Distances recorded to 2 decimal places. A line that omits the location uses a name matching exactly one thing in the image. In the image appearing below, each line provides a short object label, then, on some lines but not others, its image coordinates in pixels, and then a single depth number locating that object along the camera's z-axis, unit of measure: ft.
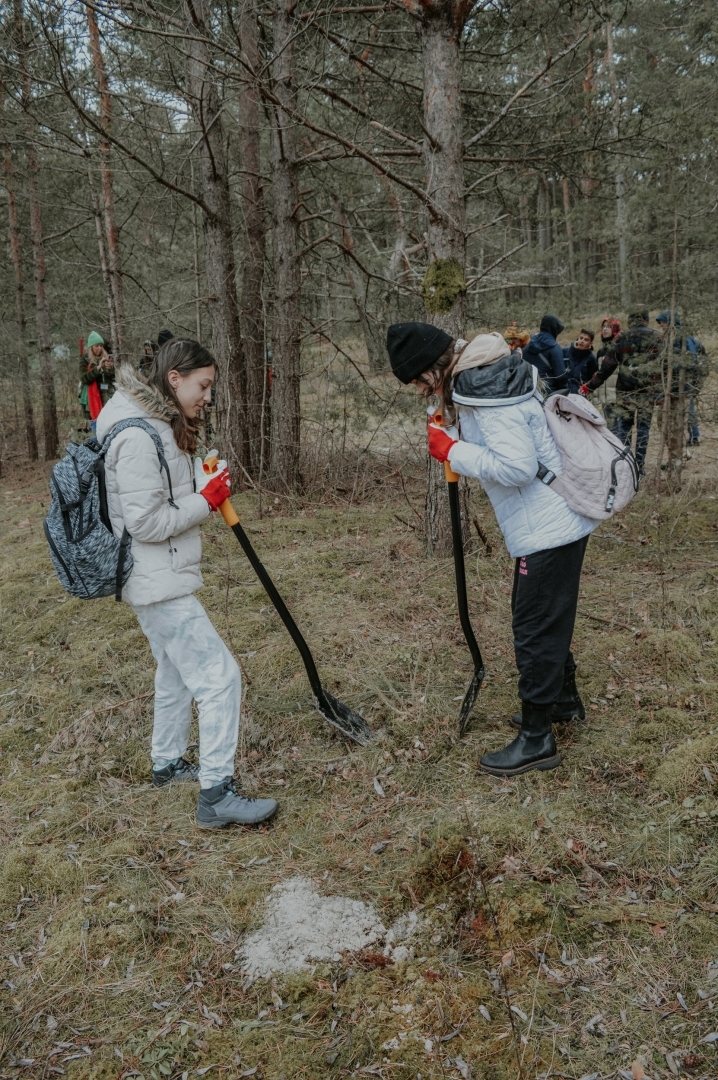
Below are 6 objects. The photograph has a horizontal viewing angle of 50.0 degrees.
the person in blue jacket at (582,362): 32.96
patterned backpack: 10.89
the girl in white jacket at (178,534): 10.61
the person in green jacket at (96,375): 36.86
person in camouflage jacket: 26.73
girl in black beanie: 10.80
